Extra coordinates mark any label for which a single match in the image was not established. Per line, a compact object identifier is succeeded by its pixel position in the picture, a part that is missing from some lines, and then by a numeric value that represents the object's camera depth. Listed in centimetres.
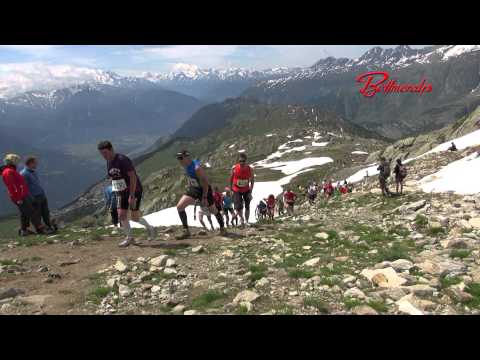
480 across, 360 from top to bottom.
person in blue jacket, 1561
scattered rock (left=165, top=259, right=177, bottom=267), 996
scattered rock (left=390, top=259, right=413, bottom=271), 846
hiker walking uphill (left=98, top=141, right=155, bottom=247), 1158
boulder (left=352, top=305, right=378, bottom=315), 621
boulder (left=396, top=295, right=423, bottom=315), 612
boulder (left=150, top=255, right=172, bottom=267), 1011
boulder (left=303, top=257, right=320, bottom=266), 939
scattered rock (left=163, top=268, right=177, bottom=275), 930
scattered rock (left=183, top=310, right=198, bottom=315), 666
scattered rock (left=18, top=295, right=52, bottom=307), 764
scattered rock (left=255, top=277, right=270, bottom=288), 807
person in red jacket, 1412
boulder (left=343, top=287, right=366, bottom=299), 700
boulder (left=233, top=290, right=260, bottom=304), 719
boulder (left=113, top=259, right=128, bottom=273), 968
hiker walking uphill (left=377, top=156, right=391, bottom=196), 2169
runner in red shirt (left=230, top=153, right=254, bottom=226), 1534
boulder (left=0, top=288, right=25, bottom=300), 813
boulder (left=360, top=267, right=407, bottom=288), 758
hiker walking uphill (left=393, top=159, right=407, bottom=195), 2167
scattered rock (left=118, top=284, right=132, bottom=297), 799
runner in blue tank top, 1267
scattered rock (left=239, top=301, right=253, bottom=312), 676
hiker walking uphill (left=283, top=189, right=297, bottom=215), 2655
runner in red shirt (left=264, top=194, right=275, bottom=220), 2694
